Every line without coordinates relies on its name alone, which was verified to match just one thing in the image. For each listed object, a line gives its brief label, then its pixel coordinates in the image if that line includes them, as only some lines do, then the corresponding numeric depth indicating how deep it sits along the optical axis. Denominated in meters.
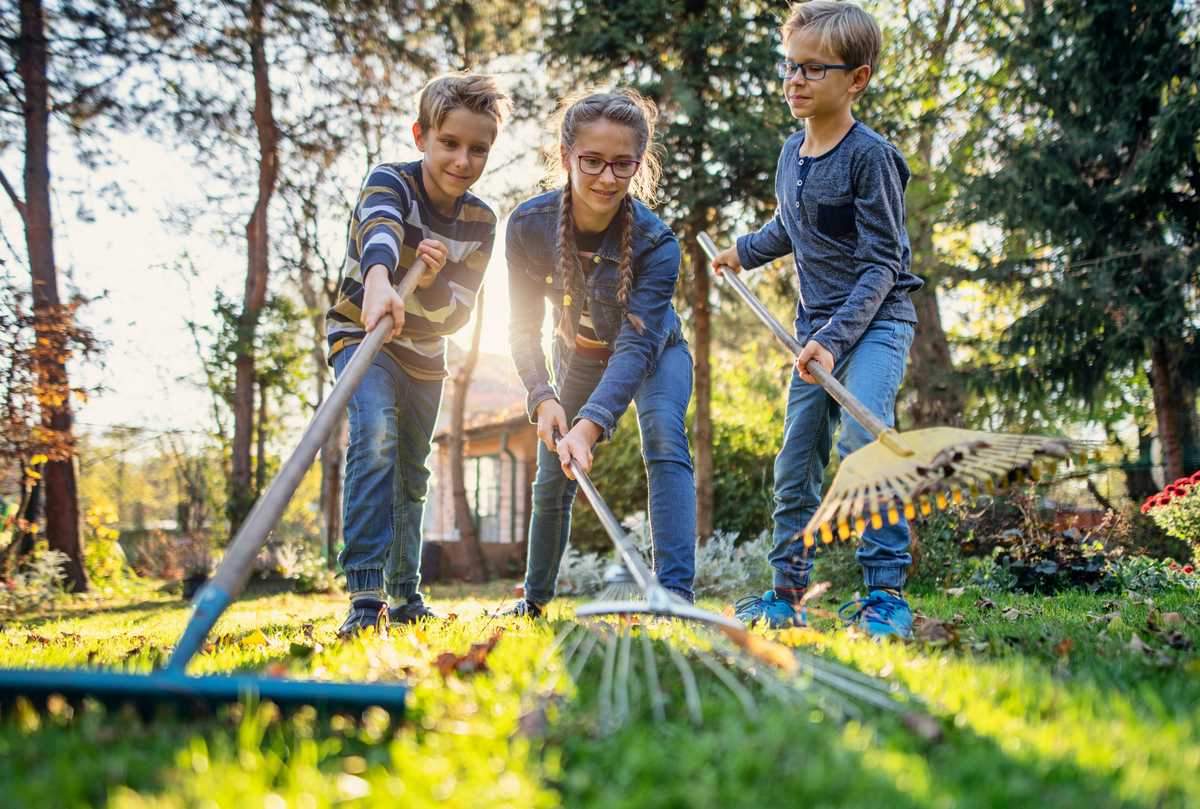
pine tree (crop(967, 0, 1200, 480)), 10.36
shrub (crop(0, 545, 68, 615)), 8.16
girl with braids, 3.38
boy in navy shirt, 3.28
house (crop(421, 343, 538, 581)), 15.05
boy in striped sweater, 3.34
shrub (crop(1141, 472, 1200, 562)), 6.45
